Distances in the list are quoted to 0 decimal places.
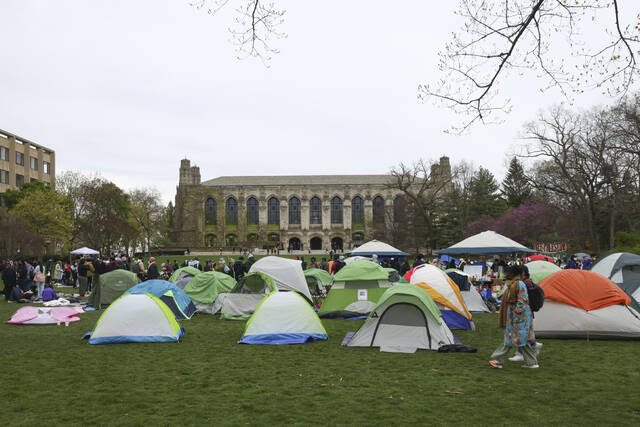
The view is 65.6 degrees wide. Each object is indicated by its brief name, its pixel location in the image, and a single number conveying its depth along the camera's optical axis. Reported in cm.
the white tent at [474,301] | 1462
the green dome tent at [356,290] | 1338
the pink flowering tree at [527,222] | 4300
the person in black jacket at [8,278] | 1784
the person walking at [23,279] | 1927
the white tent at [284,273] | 1603
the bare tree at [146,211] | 6838
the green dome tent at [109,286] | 1606
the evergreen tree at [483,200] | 5478
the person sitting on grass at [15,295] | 1781
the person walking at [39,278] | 1876
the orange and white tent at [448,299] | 1162
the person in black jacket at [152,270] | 1942
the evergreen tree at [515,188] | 6150
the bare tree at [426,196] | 4606
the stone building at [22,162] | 5188
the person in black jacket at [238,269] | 2175
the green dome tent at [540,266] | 1574
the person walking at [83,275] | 1945
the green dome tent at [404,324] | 923
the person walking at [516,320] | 738
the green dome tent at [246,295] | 1372
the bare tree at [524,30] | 575
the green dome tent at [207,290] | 1510
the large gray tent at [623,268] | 1312
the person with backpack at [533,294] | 743
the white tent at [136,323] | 992
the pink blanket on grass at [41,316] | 1253
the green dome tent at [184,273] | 1805
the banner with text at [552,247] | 4340
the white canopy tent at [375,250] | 2470
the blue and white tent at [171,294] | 1286
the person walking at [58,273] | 2777
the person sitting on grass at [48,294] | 1650
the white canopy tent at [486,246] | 1772
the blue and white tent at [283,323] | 988
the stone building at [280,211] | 7231
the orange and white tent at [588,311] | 990
